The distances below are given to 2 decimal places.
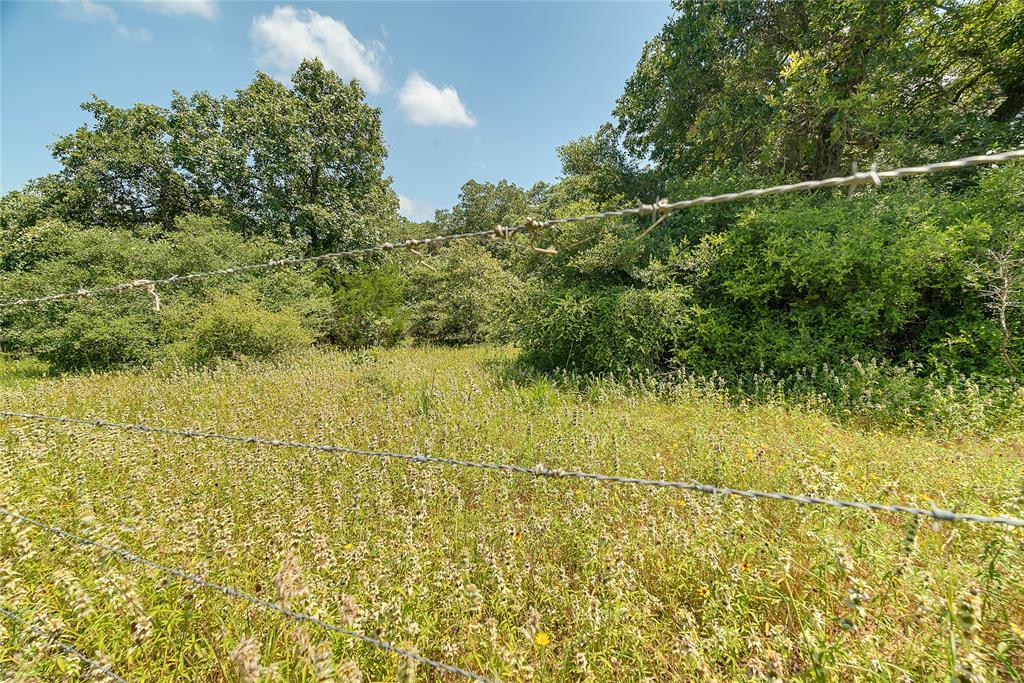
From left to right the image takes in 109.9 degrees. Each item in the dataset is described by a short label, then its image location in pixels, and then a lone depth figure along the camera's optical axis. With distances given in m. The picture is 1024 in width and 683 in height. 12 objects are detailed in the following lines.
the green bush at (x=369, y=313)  13.48
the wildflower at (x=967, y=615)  1.00
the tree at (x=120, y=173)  15.84
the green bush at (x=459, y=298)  13.70
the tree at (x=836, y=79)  6.41
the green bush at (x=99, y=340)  8.67
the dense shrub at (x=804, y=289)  5.20
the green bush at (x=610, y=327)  6.42
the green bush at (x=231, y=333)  9.00
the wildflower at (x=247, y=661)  1.07
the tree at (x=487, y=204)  26.22
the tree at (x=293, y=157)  15.89
